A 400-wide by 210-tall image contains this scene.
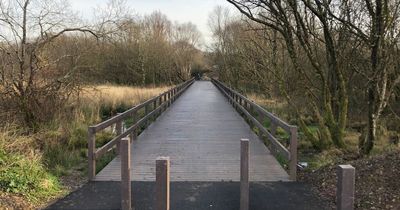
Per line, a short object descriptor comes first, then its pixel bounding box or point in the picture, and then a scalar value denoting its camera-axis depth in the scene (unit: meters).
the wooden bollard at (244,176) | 5.46
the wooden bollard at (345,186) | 4.13
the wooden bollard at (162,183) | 4.54
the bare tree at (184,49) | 62.56
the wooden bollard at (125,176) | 5.34
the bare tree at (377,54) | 7.97
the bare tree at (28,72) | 11.98
